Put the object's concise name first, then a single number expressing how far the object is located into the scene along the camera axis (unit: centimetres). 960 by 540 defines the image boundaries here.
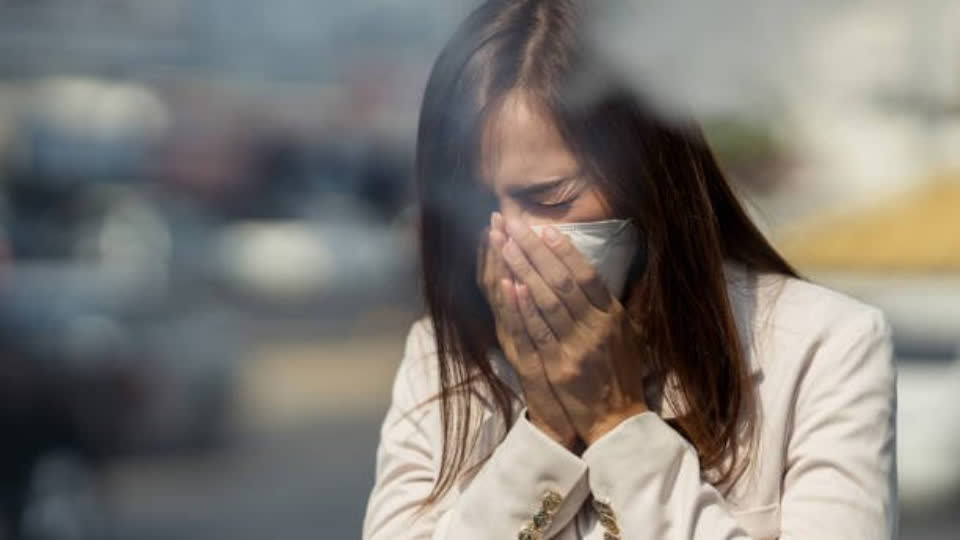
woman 429
